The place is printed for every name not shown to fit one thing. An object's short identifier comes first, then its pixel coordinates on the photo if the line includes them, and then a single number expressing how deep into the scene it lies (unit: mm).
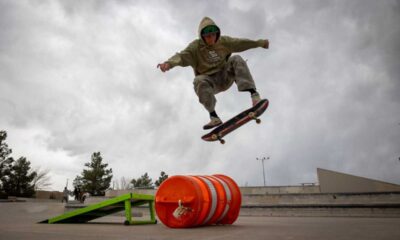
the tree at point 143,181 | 75688
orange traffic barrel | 6219
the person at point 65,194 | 31581
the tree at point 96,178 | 57312
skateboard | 6188
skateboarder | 6301
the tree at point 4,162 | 48406
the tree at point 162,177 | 73562
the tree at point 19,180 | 49188
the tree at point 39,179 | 57609
